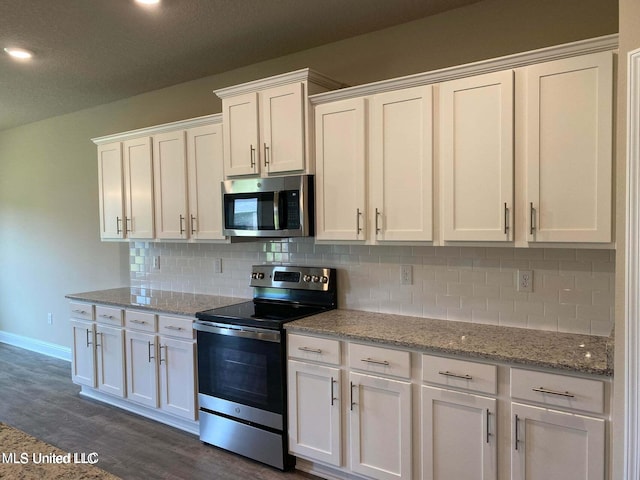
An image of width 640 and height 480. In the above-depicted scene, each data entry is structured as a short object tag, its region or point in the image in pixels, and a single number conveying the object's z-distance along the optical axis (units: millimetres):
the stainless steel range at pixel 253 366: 2844
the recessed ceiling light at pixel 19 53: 3271
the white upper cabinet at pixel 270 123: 2947
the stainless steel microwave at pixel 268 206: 2975
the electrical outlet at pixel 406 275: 2973
